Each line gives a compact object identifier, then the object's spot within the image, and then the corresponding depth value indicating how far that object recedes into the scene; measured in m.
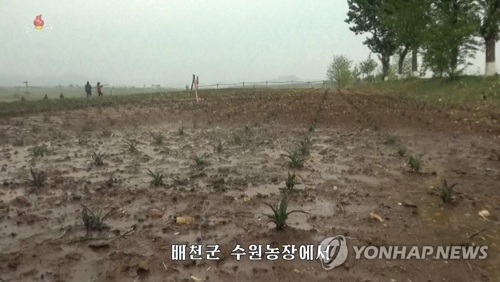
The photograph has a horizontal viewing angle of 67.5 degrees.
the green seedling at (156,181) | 5.60
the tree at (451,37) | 19.06
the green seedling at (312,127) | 10.86
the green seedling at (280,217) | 3.96
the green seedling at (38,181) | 5.61
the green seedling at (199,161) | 6.80
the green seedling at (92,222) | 4.02
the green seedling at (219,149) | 8.04
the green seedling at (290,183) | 5.31
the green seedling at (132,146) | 8.27
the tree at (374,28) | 35.41
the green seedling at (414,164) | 6.14
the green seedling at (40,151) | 7.97
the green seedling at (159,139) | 9.35
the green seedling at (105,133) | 10.81
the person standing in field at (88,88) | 31.78
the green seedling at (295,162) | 6.54
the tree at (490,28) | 18.40
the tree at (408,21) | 25.91
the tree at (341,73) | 52.12
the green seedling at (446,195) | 4.70
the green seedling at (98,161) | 6.98
